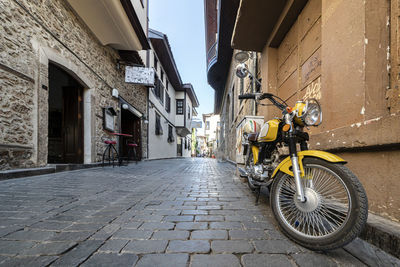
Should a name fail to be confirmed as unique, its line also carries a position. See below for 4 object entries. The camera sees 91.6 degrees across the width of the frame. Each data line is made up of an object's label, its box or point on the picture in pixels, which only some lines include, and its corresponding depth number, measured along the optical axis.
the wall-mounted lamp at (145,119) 10.94
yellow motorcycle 1.12
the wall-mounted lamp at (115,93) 7.33
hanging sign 8.11
